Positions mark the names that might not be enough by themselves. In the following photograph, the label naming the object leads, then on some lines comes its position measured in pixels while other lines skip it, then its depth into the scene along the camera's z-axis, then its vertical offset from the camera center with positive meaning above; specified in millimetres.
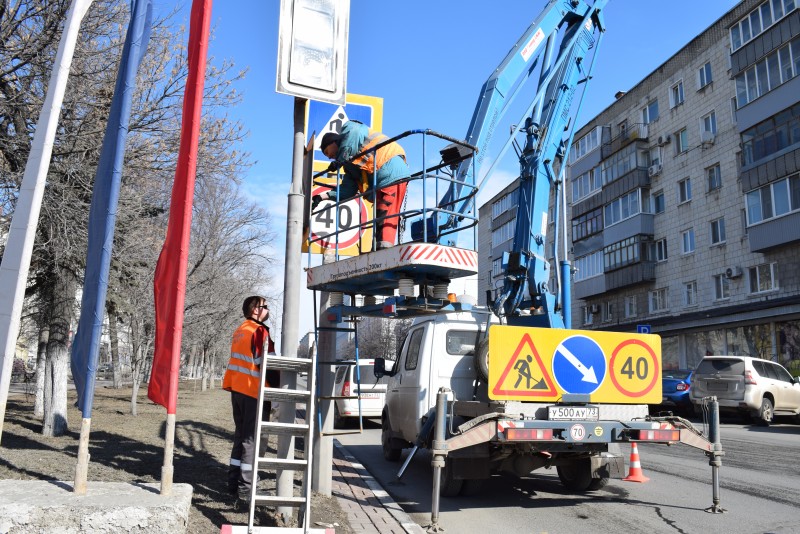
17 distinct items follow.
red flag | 4996 +881
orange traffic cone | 8516 -1147
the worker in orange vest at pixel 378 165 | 7309 +2303
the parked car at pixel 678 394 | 21312 -452
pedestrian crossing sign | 9406 +3668
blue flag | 4840 +1034
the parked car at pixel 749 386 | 18234 -151
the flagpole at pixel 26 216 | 4453 +1037
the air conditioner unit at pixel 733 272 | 29847 +4744
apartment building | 27203 +8844
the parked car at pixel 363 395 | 16250 -468
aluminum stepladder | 4941 -433
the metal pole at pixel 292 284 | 5809 +806
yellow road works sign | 6609 +134
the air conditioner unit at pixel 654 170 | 36531 +11207
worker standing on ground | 6332 -141
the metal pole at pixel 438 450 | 6133 -664
